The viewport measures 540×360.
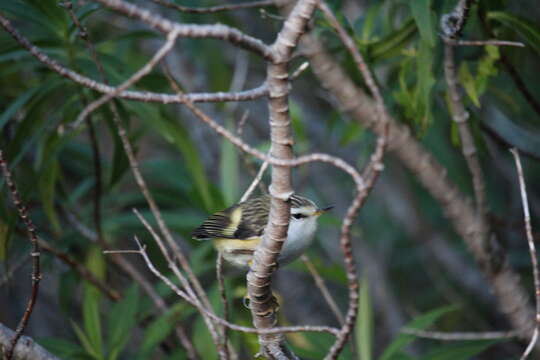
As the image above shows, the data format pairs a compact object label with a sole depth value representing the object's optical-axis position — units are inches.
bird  193.8
